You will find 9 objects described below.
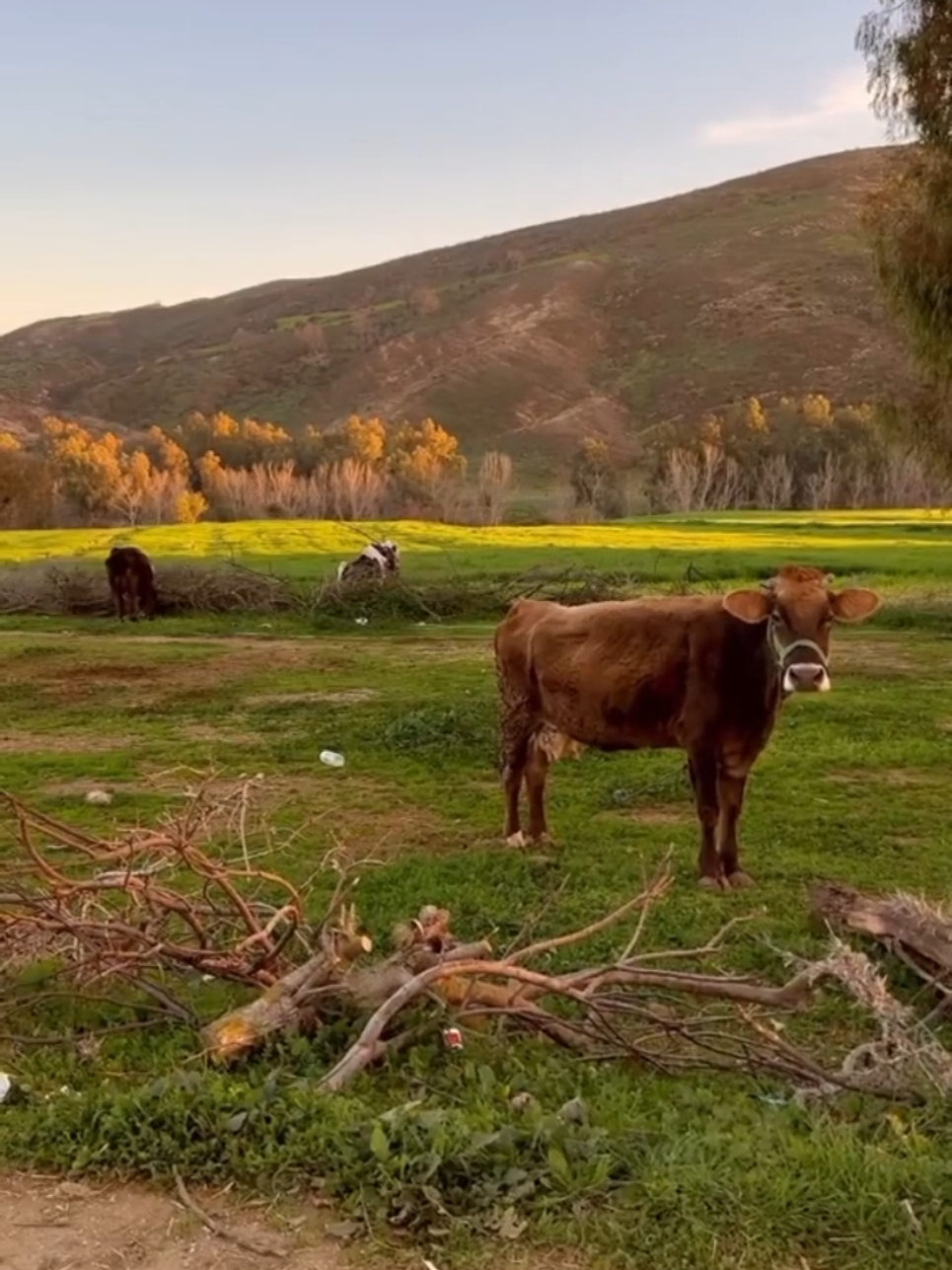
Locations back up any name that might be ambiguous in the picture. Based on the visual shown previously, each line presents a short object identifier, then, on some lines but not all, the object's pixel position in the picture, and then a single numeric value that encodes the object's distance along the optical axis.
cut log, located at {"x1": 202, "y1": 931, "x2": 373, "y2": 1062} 4.39
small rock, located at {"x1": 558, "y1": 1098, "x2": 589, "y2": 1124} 3.84
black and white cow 24.73
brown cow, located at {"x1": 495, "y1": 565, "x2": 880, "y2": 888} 6.90
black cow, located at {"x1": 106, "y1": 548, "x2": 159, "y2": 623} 24.02
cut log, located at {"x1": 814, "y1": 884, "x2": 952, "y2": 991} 5.35
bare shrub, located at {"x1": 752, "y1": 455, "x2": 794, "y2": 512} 79.56
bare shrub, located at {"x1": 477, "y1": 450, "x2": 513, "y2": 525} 72.26
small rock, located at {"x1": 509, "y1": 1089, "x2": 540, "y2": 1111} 3.92
